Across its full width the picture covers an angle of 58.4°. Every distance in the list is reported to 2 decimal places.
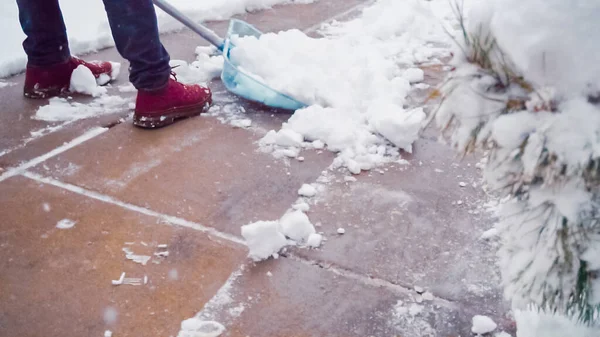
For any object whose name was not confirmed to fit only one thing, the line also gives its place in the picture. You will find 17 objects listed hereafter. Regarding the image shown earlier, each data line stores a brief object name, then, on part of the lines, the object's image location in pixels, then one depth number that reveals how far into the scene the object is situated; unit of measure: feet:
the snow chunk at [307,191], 6.29
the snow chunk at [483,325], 4.43
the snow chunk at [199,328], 4.37
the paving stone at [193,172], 6.04
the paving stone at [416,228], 5.03
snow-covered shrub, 2.45
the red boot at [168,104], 7.68
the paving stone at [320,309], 4.47
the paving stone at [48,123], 7.13
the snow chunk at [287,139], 7.29
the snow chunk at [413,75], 9.31
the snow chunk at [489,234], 5.56
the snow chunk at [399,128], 7.12
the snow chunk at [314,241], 5.43
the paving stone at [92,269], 4.50
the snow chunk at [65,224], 5.64
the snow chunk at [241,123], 7.88
